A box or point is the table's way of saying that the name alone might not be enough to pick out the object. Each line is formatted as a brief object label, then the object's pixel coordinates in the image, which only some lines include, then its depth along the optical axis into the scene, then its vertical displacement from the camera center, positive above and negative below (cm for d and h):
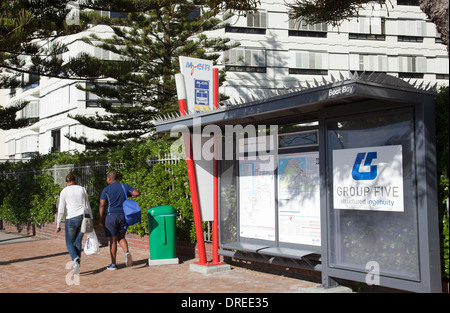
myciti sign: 888 +176
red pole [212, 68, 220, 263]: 915 -23
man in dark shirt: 945 -59
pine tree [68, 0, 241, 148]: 2517 +617
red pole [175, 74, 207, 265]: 898 -21
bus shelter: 598 +4
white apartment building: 3712 +955
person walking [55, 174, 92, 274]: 888 -47
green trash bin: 982 -96
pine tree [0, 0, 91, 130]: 1167 +408
